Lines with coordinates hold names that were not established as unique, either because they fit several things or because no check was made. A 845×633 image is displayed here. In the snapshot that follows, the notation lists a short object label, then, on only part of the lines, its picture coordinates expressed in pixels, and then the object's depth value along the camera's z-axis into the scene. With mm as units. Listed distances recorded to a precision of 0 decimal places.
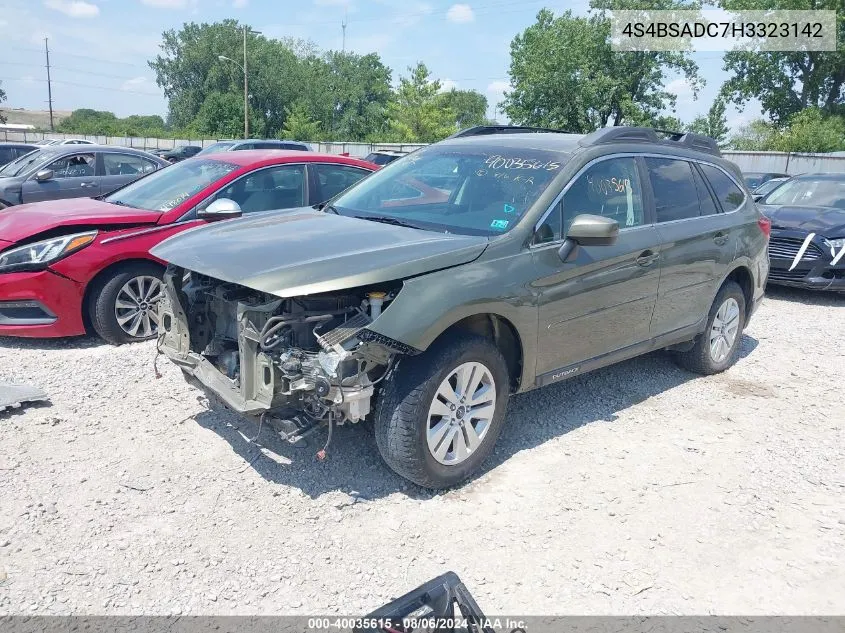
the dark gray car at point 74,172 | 10688
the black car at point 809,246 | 8594
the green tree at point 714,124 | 46531
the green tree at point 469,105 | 100688
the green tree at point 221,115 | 63312
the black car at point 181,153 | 23469
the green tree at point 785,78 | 40206
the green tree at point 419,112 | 42238
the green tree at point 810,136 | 32981
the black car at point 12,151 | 15297
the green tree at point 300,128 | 50875
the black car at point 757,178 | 17406
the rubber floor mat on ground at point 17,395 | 4387
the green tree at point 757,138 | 38344
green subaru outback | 3316
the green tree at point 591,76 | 43219
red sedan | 5402
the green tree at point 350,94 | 66750
